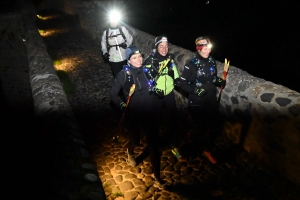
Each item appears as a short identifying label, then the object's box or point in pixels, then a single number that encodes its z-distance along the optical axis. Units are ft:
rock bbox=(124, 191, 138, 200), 13.21
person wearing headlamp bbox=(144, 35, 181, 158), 14.73
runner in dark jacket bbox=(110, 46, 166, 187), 13.48
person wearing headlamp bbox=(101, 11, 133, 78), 22.04
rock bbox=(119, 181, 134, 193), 13.79
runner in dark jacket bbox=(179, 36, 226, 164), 14.55
